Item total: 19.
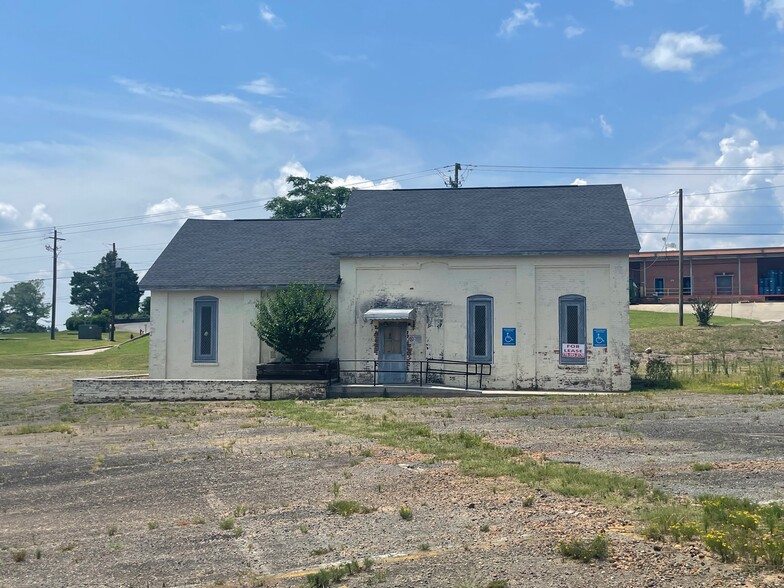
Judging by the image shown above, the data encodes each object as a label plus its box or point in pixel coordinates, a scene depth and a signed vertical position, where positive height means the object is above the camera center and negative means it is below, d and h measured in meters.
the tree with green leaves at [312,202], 56.38 +10.27
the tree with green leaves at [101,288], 94.31 +6.21
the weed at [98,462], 11.61 -2.03
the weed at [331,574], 6.09 -1.97
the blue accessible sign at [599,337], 24.52 +0.04
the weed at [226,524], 7.85 -1.98
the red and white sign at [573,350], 24.59 -0.38
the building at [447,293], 24.70 +1.56
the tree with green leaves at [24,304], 116.41 +5.12
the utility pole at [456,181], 48.38 +10.19
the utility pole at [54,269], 69.94 +6.50
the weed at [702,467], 10.03 -1.73
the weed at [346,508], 8.31 -1.91
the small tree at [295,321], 24.59 +0.54
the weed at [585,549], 6.35 -1.81
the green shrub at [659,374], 24.86 -1.21
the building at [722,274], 56.94 +5.01
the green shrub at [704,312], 40.47 +1.46
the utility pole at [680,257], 42.36 +4.98
